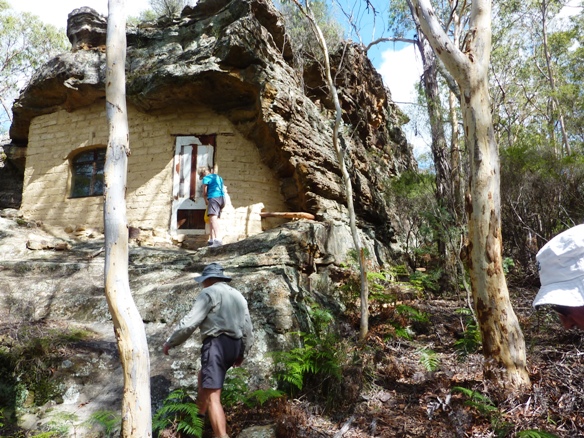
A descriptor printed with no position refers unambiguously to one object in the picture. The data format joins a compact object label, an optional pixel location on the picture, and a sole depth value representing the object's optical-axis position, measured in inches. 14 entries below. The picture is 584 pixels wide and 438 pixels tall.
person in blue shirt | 339.3
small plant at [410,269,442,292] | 294.7
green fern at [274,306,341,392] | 176.1
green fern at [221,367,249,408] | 166.9
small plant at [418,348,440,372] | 193.1
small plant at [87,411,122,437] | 148.3
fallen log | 380.7
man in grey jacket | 148.6
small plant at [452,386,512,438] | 148.3
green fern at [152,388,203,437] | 145.3
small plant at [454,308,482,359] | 217.6
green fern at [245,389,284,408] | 157.8
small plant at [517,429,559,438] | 134.7
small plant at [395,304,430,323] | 247.9
